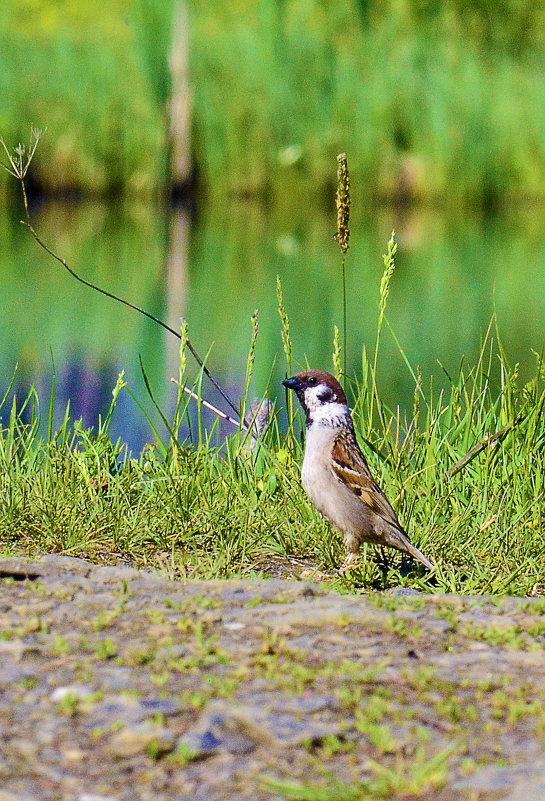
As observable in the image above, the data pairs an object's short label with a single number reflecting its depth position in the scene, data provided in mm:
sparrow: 7426
